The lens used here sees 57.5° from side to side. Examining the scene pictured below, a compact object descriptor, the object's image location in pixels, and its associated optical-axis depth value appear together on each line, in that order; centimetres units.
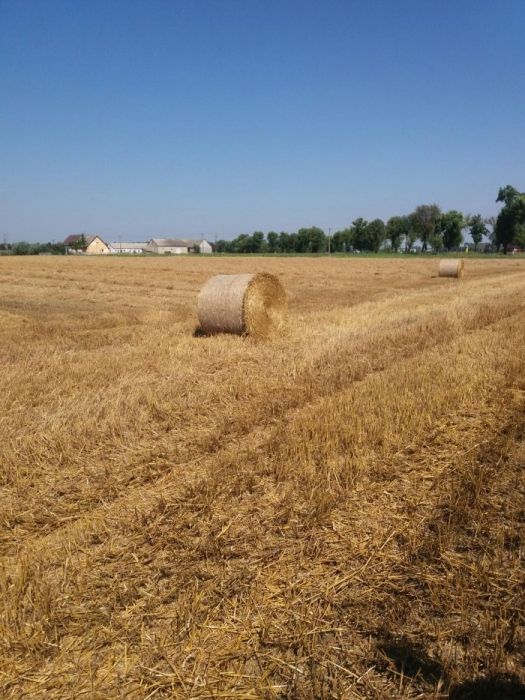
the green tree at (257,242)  14380
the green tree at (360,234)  13250
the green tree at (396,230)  13450
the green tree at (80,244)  14288
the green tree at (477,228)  12788
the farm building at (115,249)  19415
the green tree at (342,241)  13812
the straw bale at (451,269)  2922
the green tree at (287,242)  13975
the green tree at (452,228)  11362
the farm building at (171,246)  18775
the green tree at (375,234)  13138
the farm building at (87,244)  14325
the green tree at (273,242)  14275
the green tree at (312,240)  13562
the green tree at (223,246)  15638
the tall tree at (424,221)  12912
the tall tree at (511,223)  9525
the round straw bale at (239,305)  999
